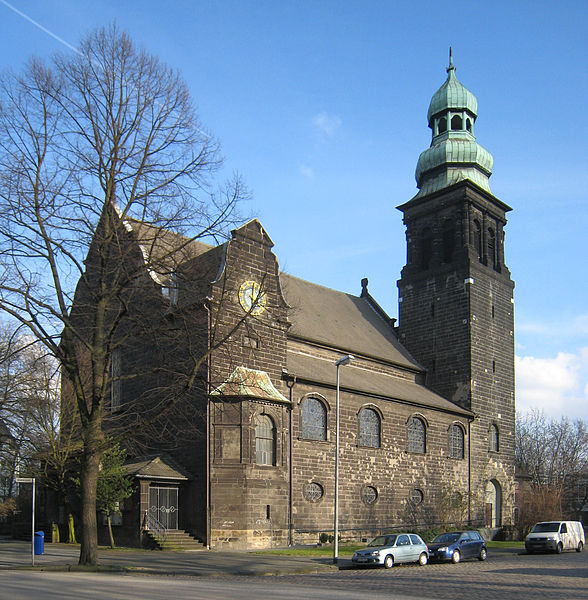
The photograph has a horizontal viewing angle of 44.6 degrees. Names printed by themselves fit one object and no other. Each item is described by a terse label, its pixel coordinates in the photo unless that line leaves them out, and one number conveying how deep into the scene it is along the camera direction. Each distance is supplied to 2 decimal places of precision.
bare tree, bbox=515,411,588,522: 75.62
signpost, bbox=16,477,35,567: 20.37
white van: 33.03
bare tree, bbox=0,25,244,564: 20.17
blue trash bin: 23.61
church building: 29.44
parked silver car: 23.84
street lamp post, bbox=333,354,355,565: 24.66
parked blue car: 26.11
